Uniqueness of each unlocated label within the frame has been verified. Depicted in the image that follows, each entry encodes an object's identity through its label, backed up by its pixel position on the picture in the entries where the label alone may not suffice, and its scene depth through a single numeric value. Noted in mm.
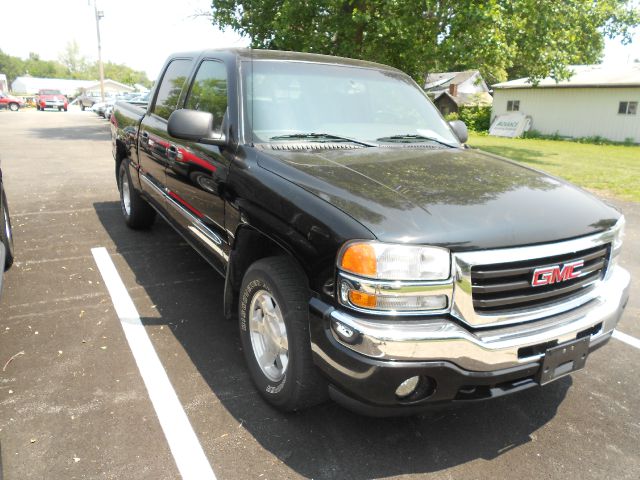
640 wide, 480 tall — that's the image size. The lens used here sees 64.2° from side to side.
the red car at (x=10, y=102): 46344
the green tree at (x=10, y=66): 129250
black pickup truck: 2127
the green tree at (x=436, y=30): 13328
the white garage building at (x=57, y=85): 104138
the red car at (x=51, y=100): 45656
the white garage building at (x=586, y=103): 25406
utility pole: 33500
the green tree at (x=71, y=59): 142375
